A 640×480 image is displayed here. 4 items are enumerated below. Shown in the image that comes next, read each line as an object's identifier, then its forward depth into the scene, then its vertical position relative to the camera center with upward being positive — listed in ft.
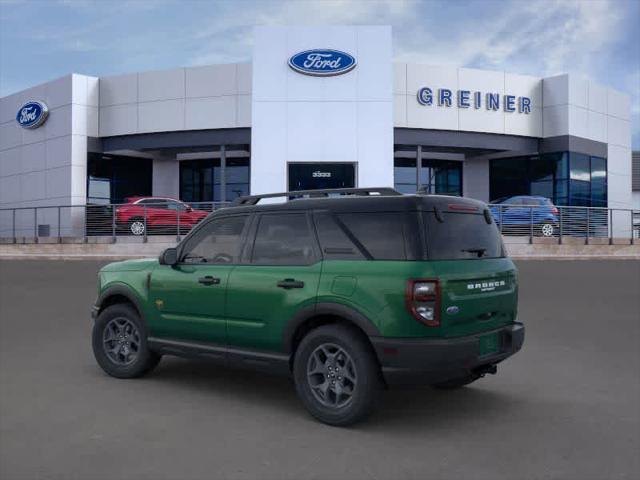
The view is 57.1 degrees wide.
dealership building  80.84 +18.56
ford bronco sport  14.74 -1.28
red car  74.90 +4.05
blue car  75.77 +4.23
